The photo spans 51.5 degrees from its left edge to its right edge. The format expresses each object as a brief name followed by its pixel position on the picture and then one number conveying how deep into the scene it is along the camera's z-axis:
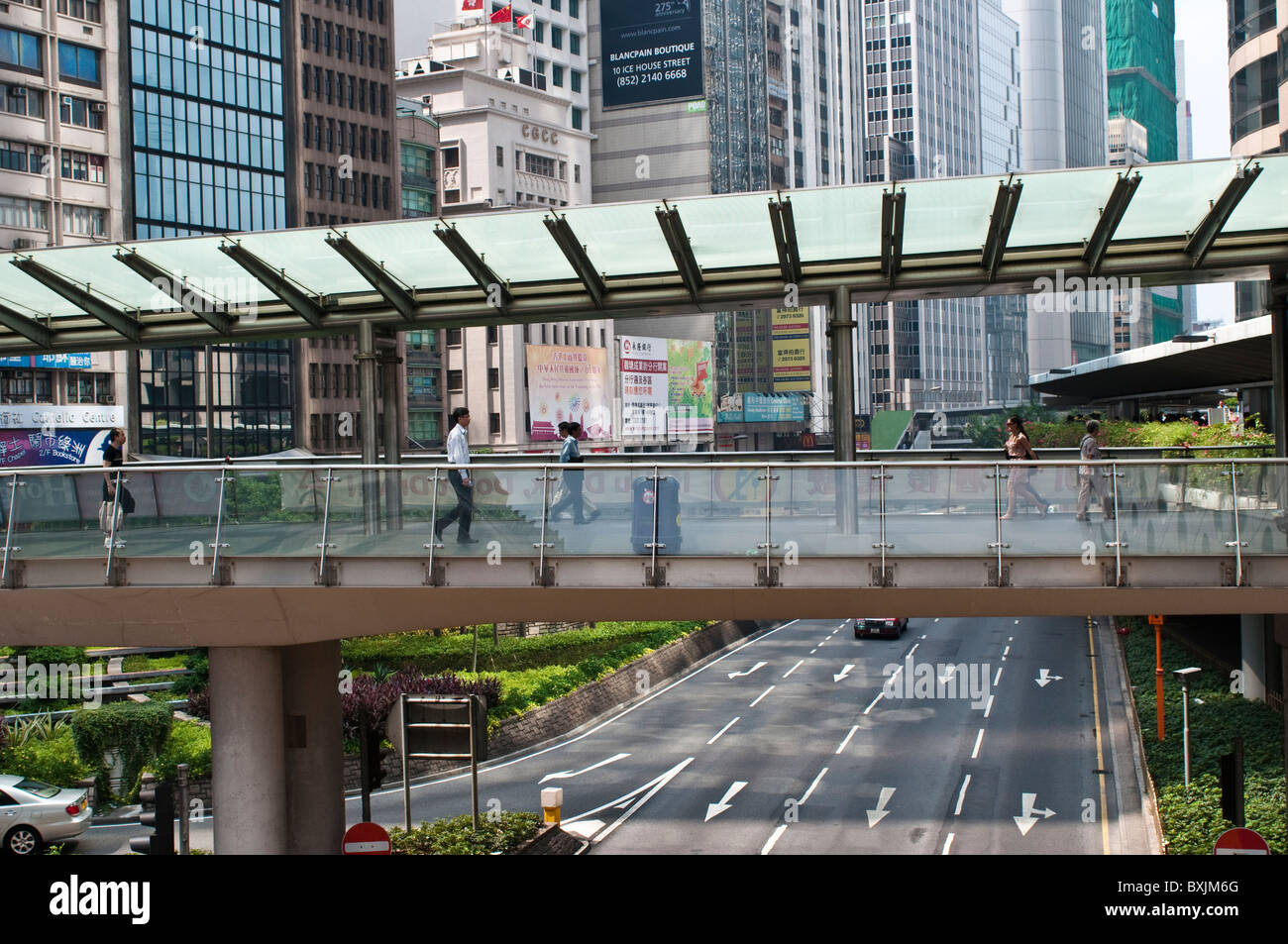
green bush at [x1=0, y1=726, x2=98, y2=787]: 25.97
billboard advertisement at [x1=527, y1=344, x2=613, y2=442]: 98.69
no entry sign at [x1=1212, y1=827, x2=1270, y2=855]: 13.05
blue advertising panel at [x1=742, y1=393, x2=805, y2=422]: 117.56
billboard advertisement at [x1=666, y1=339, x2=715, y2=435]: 112.75
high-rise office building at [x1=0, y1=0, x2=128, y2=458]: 60.94
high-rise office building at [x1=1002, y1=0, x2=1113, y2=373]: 196.00
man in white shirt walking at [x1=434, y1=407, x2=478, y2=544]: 14.80
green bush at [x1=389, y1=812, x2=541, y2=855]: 20.33
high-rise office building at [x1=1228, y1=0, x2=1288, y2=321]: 49.66
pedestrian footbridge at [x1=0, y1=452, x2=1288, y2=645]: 13.91
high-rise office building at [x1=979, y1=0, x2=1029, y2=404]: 182.00
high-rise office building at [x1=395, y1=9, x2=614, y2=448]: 97.38
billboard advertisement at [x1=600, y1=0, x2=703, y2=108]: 112.50
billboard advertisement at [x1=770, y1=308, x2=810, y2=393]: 116.62
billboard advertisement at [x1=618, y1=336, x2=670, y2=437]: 107.69
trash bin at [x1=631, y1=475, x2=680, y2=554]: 14.62
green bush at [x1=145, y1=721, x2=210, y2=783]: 26.86
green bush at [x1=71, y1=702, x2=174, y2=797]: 26.16
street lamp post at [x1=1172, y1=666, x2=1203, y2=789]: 22.72
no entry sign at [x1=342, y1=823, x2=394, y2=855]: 15.31
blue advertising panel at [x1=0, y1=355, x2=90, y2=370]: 60.36
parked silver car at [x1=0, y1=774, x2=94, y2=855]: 23.05
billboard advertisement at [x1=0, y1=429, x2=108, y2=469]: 58.66
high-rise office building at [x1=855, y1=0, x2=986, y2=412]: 157.12
